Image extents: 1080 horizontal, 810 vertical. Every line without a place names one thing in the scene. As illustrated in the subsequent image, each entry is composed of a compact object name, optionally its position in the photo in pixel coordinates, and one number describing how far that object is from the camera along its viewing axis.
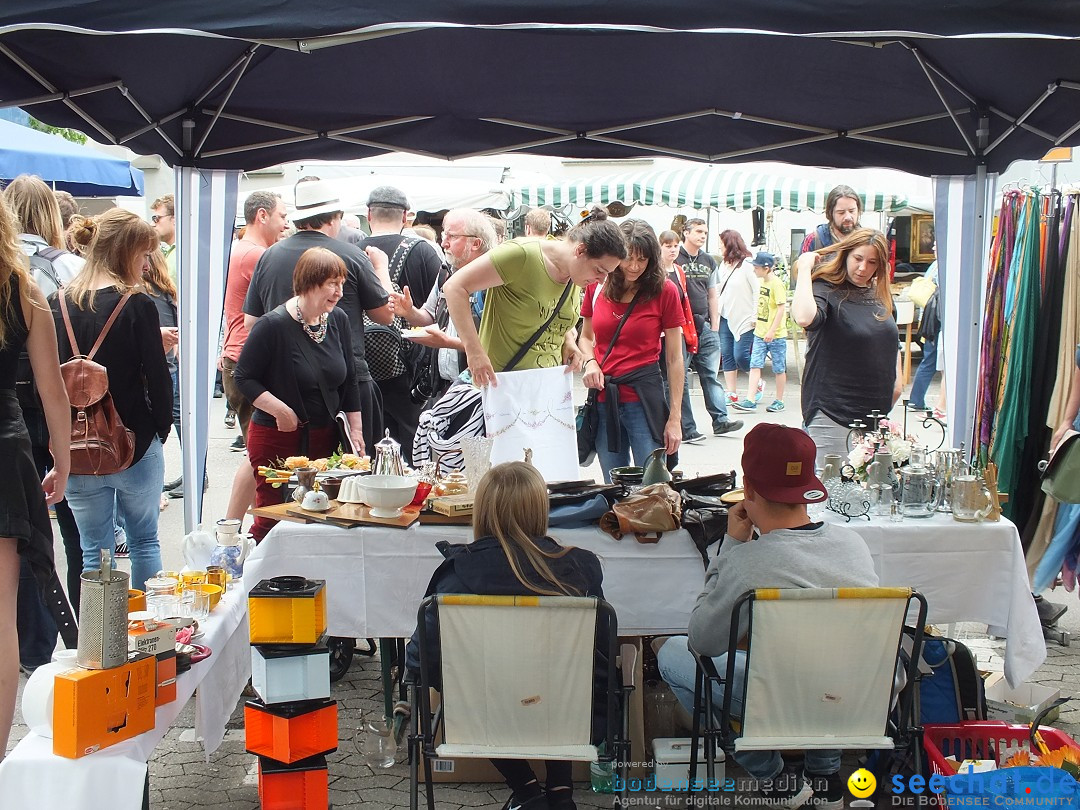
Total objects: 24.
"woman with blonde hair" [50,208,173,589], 3.97
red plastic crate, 3.12
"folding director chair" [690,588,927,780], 2.65
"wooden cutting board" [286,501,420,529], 3.44
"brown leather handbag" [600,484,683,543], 3.39
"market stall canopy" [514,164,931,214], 12.58
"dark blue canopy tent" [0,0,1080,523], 3.88
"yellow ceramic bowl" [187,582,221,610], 2.98
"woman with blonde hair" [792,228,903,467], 4.61
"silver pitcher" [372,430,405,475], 3.68
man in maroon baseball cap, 2.79
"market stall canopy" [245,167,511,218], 12.34
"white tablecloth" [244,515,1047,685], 3.41
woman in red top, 4.95
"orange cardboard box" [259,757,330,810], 2.89
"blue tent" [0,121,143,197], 8.55
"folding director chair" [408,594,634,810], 2.62
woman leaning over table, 4.13
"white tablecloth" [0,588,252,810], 2.21
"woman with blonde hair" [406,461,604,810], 2.77
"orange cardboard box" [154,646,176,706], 2.48
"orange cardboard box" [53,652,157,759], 2.20
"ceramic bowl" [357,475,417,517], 3.47
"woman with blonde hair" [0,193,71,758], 2.76
